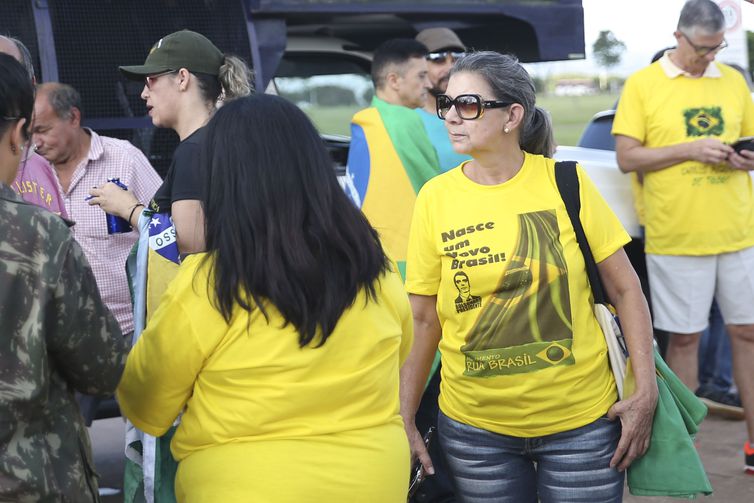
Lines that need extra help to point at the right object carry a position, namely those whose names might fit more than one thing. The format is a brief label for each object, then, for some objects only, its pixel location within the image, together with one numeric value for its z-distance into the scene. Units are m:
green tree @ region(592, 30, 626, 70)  45.69
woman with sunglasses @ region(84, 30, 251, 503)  2.95
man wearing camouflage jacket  2.10
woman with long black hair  2.32
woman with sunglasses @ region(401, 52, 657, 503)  2.99
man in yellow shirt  5.36
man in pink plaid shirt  4.37
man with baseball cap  5.82
